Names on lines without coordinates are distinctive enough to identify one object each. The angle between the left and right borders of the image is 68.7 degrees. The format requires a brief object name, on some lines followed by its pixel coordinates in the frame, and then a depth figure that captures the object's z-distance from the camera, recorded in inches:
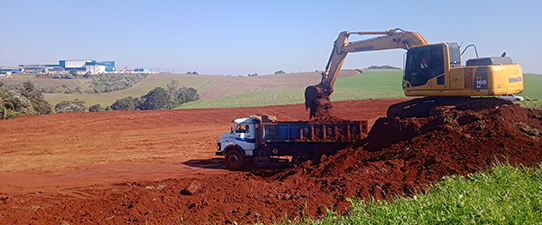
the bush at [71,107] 1683.1
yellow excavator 557.0
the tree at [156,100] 1908.2
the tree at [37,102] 1523.1
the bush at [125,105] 1903.3
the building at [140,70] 6195.4
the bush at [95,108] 1744.6
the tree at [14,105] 1312.7
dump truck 594.2
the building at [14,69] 5938.0
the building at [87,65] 5565.9
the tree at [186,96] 2077.0
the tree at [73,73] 3952.5
